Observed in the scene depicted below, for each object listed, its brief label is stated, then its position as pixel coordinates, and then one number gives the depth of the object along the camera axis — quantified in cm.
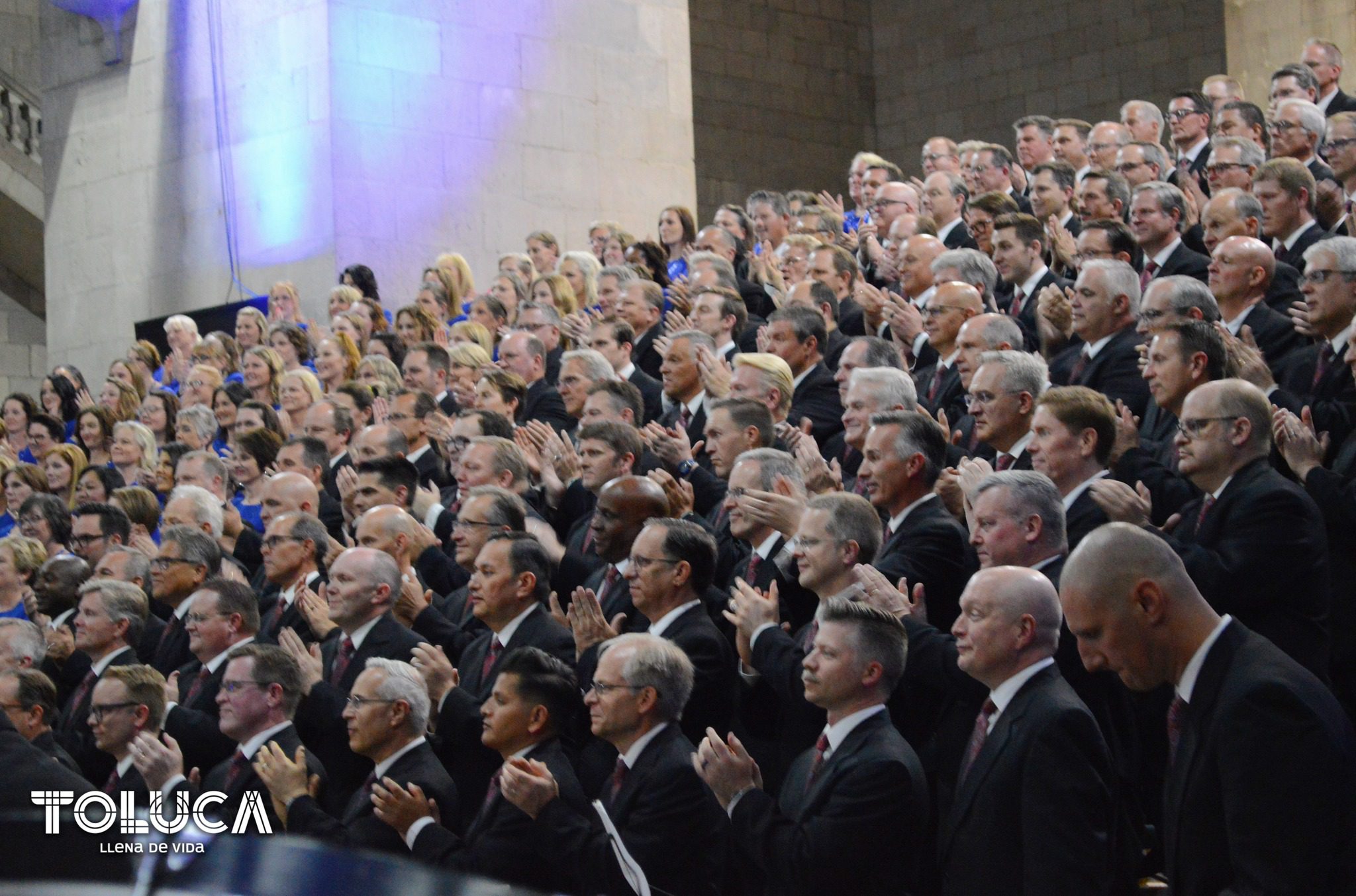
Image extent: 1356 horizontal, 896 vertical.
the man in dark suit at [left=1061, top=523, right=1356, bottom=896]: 534
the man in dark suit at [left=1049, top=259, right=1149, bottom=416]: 1045
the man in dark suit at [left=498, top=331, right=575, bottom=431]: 1411
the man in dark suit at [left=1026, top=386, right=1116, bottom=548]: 840
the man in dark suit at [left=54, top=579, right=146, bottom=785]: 1165
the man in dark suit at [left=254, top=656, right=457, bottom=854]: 880
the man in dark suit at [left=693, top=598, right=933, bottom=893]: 705
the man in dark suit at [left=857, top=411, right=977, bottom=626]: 855
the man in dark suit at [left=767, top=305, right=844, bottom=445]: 1210
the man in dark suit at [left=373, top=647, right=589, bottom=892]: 823
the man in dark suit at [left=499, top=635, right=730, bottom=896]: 783
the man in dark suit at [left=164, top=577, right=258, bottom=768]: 1074
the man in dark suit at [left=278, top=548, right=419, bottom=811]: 980
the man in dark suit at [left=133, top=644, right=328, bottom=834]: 955
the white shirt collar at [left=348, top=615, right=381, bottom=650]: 1013
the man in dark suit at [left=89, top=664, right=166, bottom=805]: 1022
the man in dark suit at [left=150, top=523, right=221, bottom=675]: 1209
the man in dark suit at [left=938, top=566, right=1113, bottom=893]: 633
